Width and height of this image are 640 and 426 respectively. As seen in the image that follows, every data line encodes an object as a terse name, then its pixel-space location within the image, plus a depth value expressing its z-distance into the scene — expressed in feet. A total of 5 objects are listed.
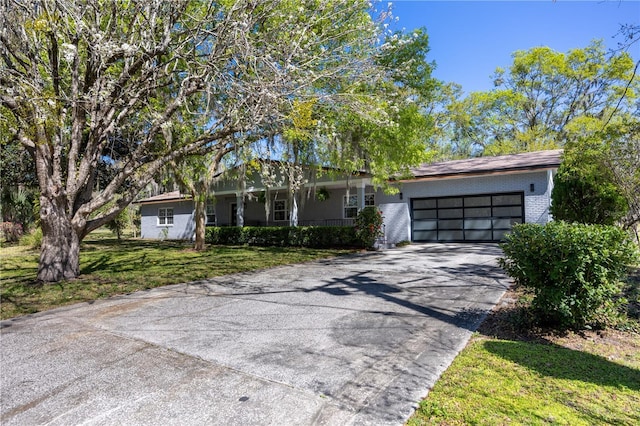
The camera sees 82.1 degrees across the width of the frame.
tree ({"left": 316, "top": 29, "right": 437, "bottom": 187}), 35.73
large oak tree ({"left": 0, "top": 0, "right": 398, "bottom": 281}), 19.49
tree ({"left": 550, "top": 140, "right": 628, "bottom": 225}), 24.43
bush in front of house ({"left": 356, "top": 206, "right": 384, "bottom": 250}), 47.62
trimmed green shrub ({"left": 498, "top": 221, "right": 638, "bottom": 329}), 13.10
